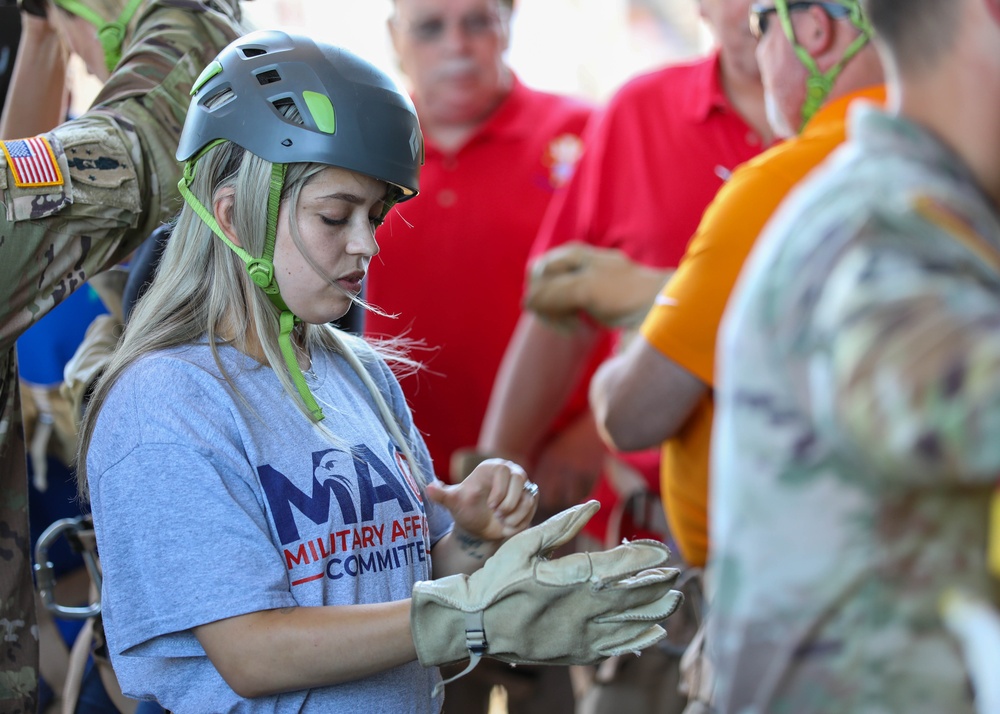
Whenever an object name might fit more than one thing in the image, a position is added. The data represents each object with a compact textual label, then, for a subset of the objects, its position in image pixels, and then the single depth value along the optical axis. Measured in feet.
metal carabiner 16.72
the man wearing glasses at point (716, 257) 15.98
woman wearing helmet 11.68
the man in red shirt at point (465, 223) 25.44
